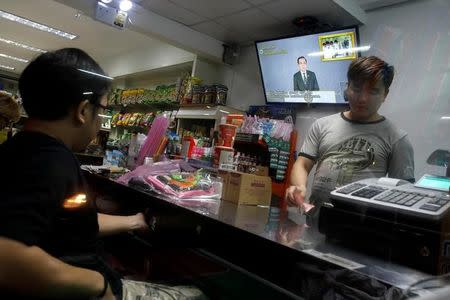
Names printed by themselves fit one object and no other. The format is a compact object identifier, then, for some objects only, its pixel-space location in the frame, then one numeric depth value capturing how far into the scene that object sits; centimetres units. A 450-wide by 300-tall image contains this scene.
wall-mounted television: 279
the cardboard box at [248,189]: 156
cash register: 70
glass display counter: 70
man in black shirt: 70
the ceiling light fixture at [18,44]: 678
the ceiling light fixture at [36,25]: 509
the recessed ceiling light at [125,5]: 336
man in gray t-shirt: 148
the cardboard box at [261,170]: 216
